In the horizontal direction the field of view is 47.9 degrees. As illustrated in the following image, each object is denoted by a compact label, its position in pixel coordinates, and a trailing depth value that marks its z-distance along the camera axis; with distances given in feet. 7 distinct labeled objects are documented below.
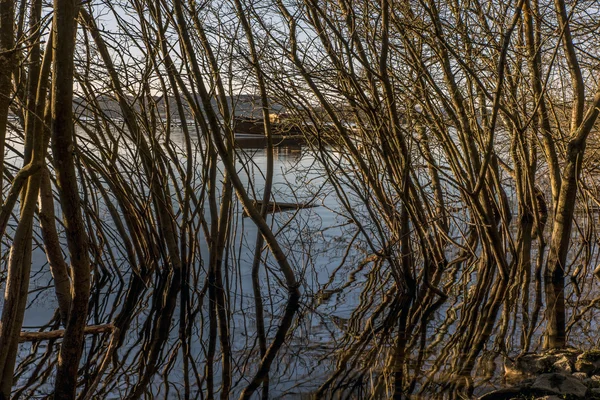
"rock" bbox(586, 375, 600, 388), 14.64
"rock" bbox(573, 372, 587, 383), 15.26
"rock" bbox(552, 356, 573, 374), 15.61
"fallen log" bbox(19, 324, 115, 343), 18.10
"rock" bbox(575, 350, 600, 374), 16.02
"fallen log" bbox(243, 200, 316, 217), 44.59
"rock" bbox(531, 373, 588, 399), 14.11
